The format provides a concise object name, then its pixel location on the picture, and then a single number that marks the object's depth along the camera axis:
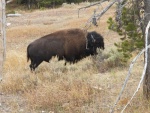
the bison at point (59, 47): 23.92
